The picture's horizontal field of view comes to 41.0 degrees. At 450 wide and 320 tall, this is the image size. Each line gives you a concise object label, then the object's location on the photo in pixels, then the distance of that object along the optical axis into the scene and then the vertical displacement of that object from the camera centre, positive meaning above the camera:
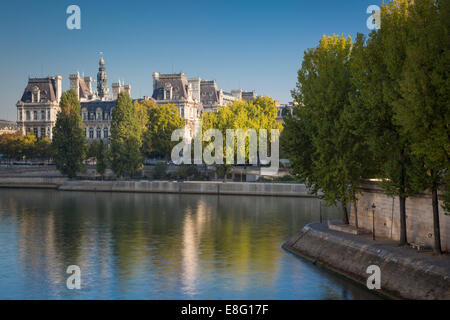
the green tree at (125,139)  104.31 +4.51
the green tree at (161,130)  117.38 +6.70
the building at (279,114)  163.90 +13.31
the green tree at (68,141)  106.44 +4.31
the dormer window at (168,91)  156.88 +19.00
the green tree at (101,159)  105.06 +1.00
